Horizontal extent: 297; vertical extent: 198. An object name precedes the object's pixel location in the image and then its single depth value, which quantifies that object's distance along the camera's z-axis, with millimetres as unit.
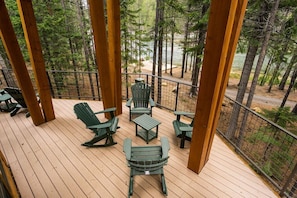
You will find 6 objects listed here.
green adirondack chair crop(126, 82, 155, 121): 3959
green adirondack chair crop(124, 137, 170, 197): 1979
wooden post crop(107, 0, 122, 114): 2987
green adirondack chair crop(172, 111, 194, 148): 2723
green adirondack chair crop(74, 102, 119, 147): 2833
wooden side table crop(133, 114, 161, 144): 2961
